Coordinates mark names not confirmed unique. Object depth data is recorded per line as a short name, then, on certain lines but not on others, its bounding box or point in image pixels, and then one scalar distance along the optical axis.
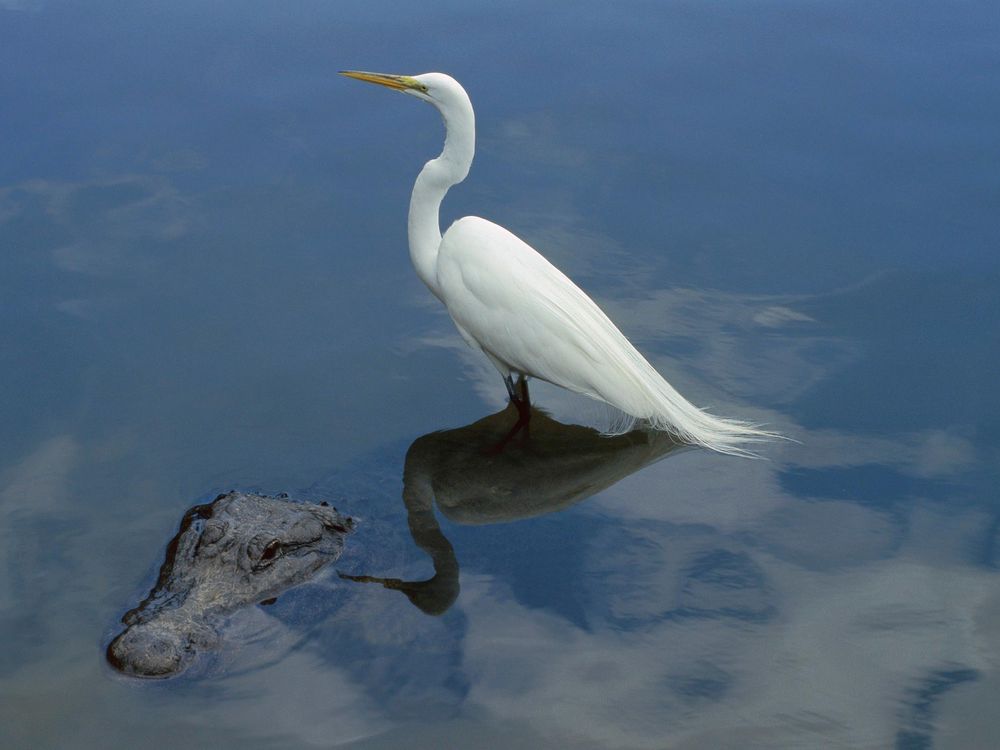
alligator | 3.74
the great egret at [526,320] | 4.93
